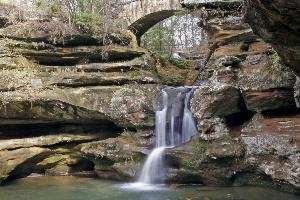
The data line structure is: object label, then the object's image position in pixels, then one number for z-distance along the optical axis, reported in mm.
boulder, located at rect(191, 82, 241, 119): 10969
